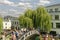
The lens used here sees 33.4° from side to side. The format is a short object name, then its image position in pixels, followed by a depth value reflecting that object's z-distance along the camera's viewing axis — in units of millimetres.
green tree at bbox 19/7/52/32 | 20608
